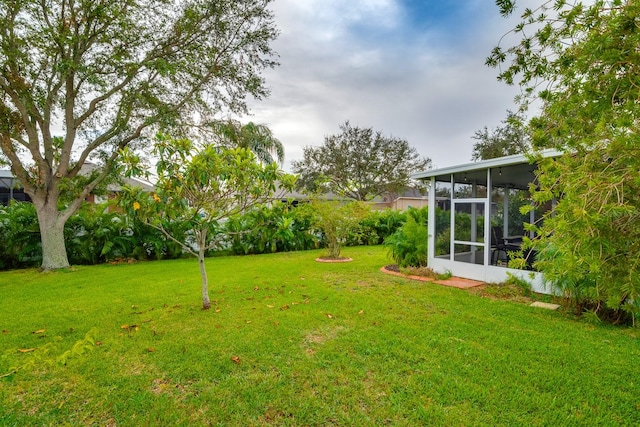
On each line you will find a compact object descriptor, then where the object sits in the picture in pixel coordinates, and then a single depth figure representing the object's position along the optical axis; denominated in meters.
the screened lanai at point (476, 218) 7.37
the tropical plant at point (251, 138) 10.95
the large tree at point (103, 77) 8.17
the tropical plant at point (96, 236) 10.27
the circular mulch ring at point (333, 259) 10.84
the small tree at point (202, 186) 4.57
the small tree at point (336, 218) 11.28
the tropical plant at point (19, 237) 9.55
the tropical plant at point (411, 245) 8.96
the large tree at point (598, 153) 1.54
